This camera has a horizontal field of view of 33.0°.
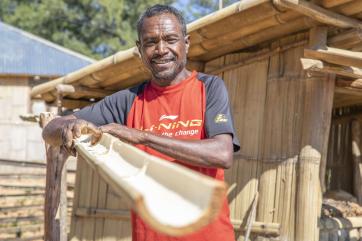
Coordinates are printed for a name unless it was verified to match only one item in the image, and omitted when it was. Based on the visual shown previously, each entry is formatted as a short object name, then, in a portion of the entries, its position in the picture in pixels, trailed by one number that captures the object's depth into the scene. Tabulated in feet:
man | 6.74
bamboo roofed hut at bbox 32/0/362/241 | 15.78
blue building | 64.69
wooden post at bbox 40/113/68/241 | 10.36
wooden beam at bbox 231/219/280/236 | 17.73
